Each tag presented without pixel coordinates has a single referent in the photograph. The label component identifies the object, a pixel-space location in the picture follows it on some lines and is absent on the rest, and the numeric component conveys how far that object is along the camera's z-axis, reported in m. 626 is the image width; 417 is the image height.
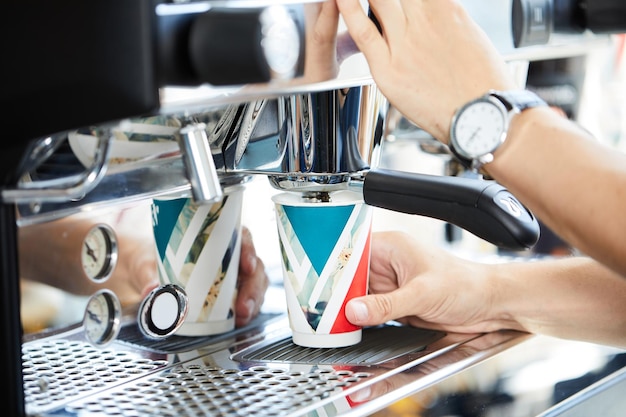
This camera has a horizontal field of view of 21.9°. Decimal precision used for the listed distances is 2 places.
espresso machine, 0.90
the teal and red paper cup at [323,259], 1.11
